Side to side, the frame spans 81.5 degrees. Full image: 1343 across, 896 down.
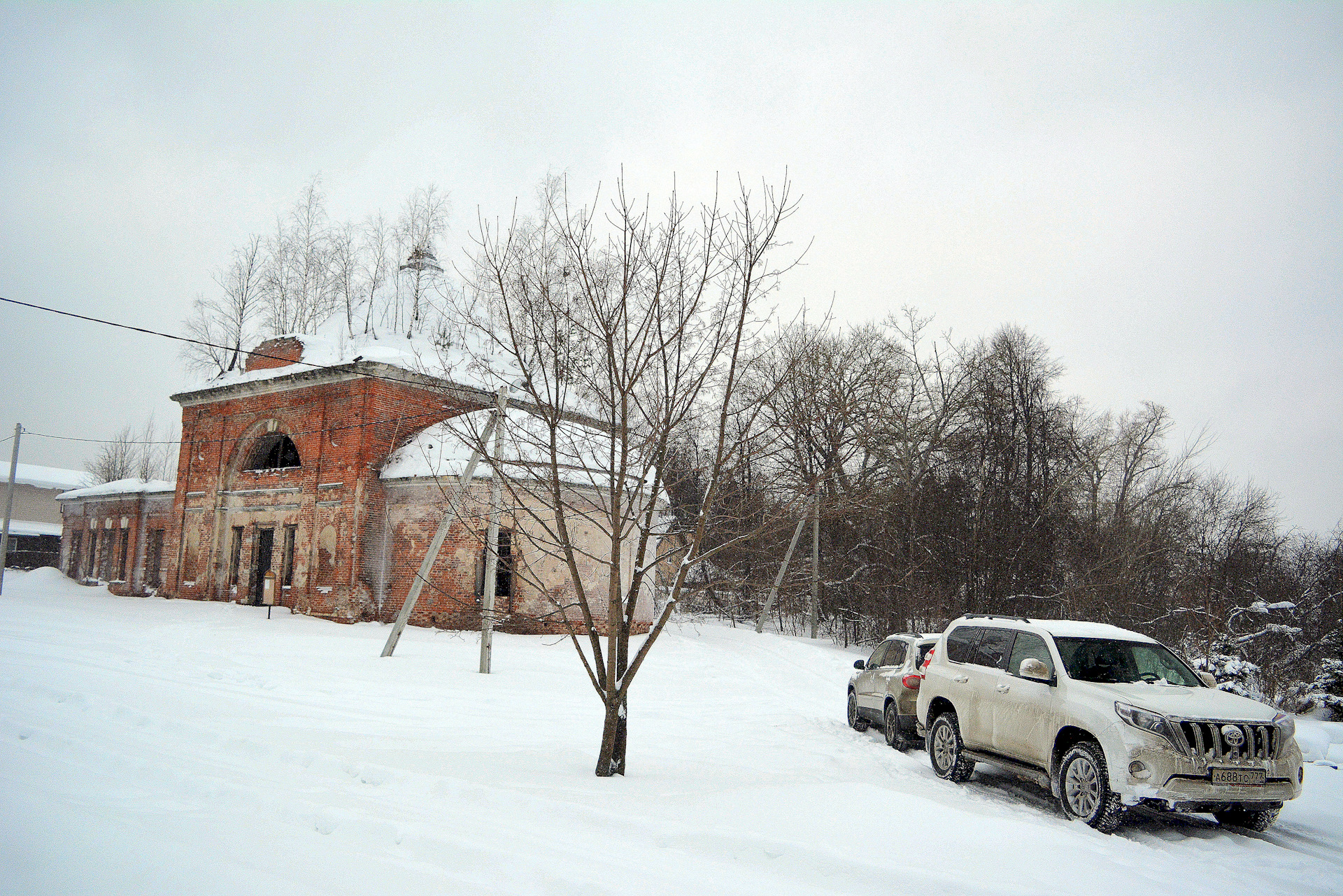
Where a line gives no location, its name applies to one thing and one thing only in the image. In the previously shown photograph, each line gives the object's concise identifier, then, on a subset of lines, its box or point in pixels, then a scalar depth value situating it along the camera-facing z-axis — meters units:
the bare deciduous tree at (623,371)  6.60
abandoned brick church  21.66
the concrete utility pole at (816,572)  26.70
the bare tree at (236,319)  37.16
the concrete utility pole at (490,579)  12.14
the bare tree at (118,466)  71.00
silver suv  9.92
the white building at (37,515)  49.09
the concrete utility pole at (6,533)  28.41
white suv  6.30
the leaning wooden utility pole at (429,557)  14.09
